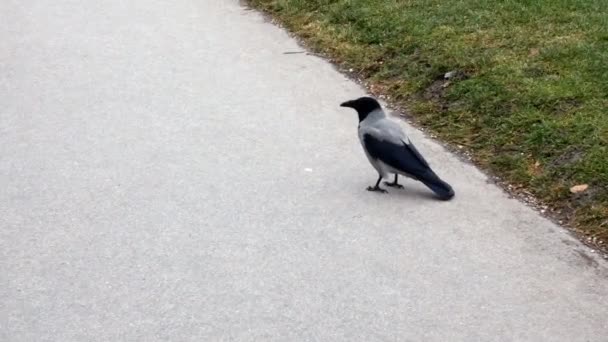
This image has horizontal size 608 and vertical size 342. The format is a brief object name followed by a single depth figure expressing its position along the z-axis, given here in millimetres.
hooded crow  6336
